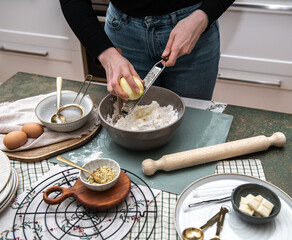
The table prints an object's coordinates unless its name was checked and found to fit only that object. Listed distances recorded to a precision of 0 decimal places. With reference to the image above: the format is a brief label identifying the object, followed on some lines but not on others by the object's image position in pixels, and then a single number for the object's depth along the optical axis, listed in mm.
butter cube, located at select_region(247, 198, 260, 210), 732
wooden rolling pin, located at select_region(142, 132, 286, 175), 921
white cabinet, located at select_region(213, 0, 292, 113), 1887
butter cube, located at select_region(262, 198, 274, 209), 739
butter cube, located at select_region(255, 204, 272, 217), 724
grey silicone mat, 919
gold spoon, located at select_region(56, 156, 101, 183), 835
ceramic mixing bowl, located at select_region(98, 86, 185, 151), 935
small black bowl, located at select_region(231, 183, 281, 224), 718
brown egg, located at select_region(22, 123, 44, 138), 1062
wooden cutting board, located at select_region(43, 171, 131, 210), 790
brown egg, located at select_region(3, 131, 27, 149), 1008
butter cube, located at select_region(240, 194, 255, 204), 751
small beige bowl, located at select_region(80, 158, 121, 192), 800
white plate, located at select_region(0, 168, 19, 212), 809
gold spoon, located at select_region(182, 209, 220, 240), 723
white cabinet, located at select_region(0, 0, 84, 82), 2322
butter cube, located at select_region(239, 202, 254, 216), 732
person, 1044
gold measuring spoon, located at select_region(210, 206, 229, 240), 728
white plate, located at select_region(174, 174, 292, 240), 736
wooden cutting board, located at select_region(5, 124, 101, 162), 994
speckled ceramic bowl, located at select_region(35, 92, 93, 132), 1066
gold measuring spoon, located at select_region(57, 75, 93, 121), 1146
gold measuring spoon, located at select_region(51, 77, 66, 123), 1120
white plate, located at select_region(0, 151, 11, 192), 836
